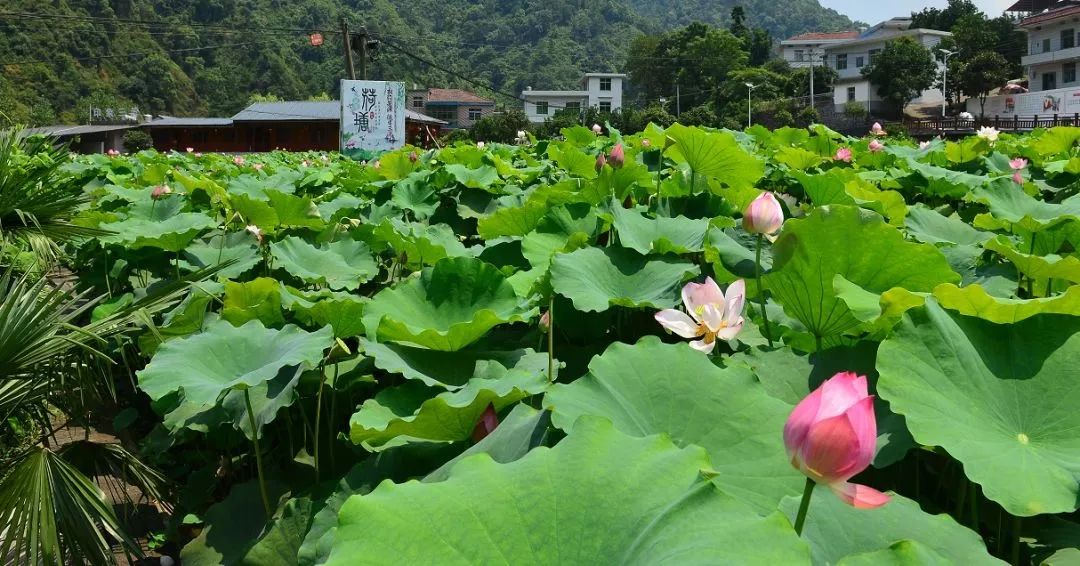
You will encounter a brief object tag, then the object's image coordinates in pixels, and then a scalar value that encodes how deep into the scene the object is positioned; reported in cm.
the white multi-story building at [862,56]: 4362
